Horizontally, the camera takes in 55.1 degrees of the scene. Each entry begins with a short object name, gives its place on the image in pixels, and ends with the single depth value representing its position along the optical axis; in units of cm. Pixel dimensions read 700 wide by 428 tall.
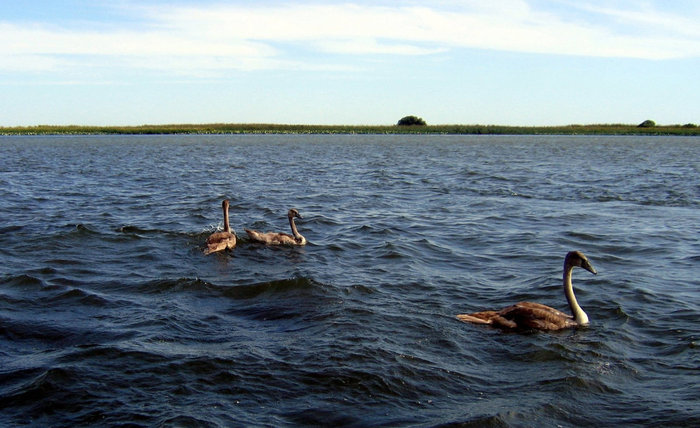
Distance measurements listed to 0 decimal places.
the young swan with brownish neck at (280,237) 1859
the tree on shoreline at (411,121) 18050
